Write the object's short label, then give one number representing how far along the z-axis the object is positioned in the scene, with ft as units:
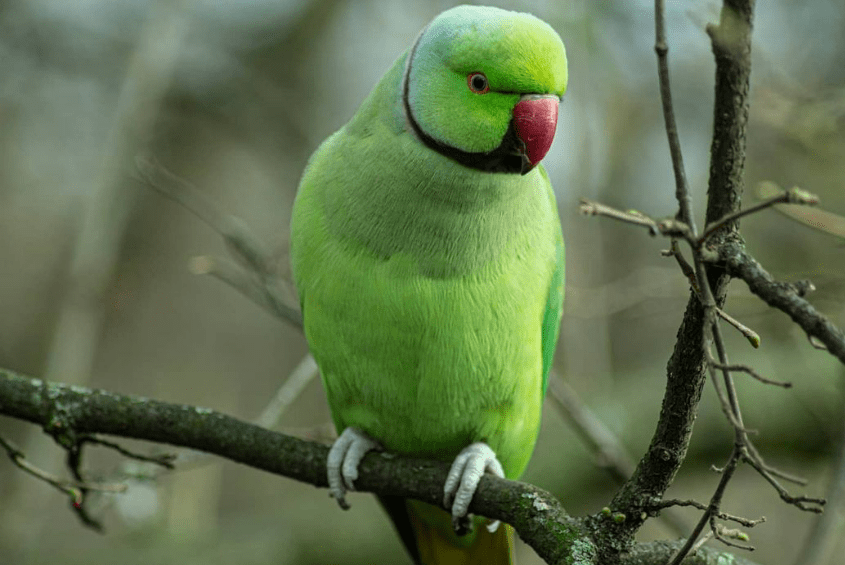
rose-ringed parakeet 9.24
